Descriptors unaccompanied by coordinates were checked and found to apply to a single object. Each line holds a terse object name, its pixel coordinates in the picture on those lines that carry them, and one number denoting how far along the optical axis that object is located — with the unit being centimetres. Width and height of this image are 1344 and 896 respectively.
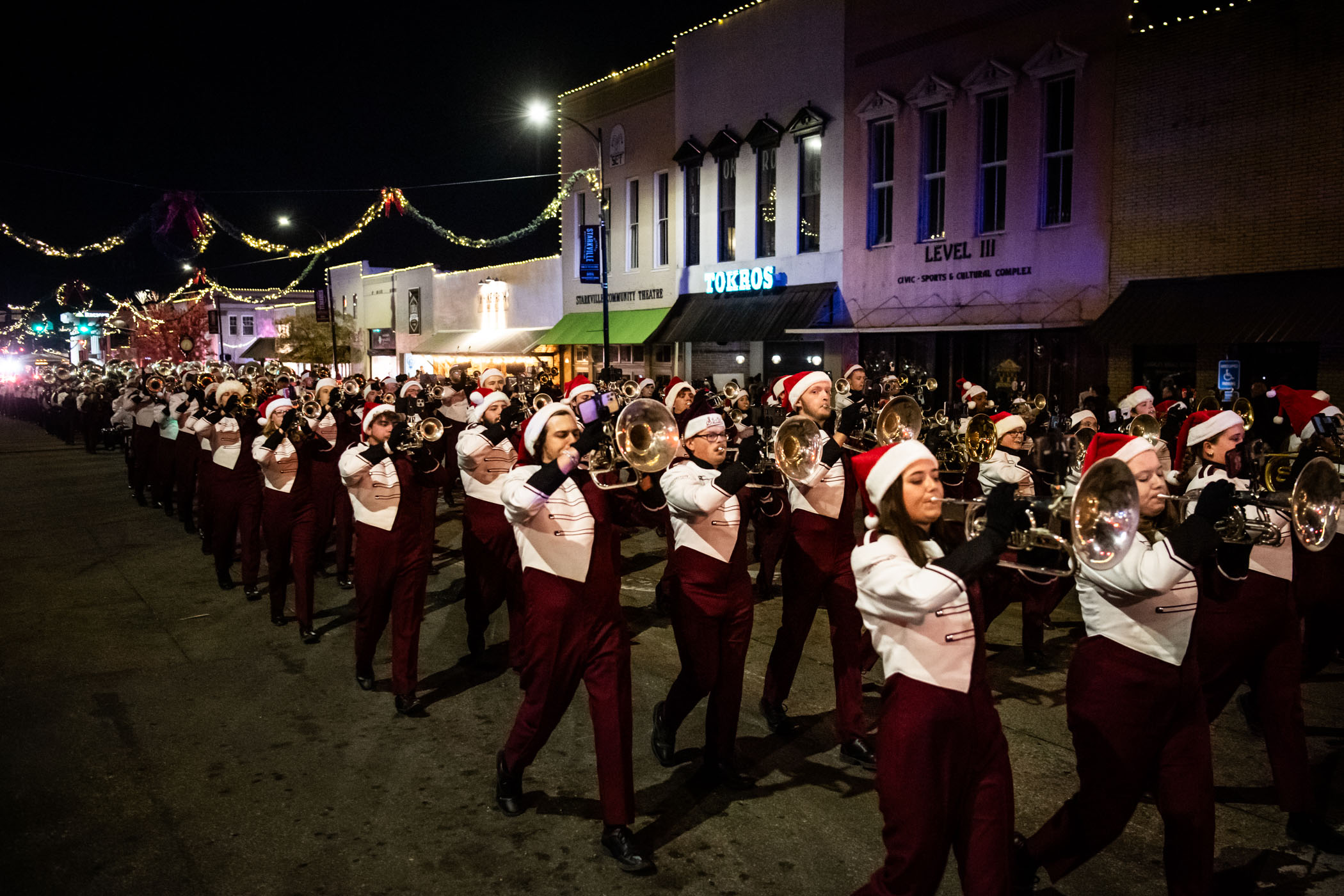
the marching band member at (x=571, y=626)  418
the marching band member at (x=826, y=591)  512
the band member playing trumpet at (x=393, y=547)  608
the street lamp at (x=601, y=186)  2283
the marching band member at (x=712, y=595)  480
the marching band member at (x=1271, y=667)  414
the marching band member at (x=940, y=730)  298
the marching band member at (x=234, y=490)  899
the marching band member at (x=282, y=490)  805
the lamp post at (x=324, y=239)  3041
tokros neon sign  2409
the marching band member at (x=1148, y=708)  337
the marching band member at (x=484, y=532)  700
